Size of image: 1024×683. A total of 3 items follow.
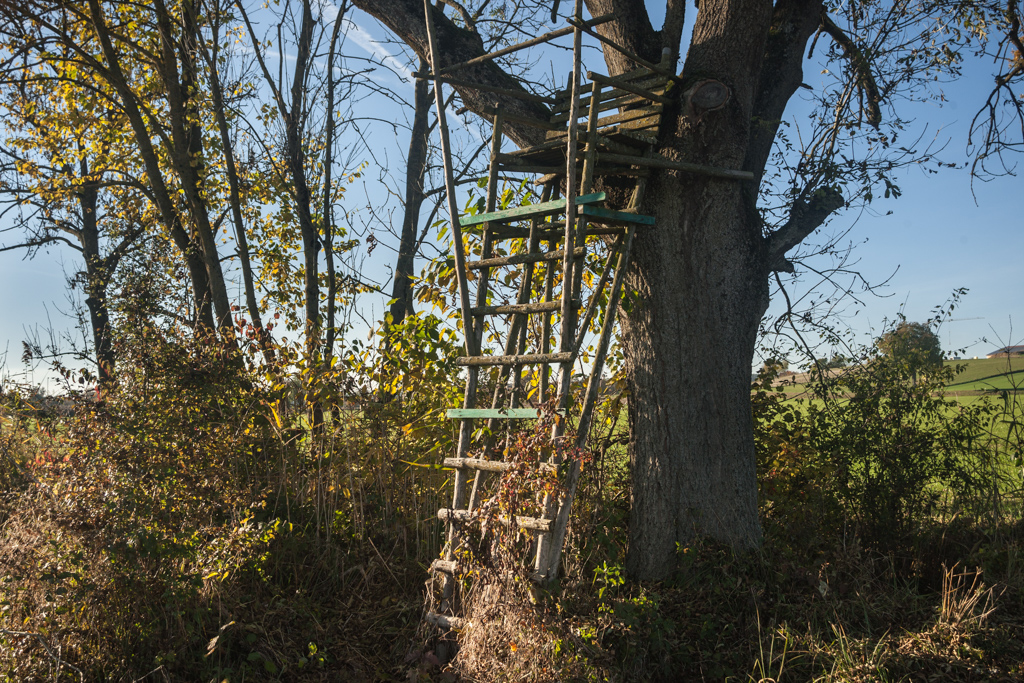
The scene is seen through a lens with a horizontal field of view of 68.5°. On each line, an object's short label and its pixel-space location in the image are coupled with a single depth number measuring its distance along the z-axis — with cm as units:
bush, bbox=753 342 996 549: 507
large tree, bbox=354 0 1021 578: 489
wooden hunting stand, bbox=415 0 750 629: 414
